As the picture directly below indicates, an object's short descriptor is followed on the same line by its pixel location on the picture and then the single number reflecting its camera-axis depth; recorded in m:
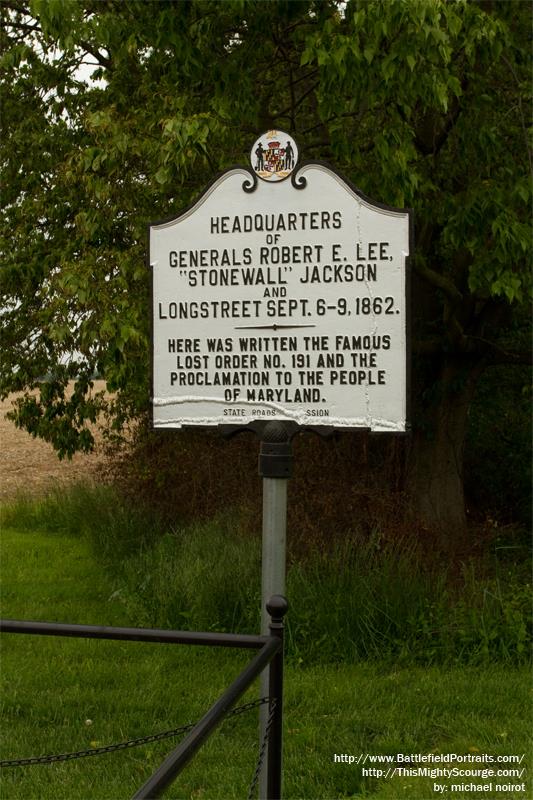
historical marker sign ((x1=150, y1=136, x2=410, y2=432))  4.43
